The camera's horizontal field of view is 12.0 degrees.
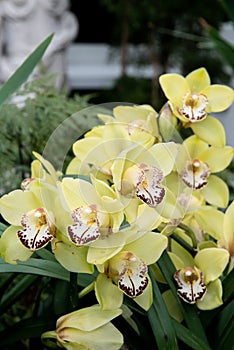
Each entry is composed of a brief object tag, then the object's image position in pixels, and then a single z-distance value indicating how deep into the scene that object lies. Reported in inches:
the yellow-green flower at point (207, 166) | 42.3
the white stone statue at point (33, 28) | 215.8
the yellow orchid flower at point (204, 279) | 39.3
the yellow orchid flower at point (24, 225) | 36.8
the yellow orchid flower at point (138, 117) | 42.3
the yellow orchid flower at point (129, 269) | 36.8
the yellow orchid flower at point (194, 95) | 42.5
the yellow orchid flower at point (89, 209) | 36.0
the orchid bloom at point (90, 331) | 37.7
